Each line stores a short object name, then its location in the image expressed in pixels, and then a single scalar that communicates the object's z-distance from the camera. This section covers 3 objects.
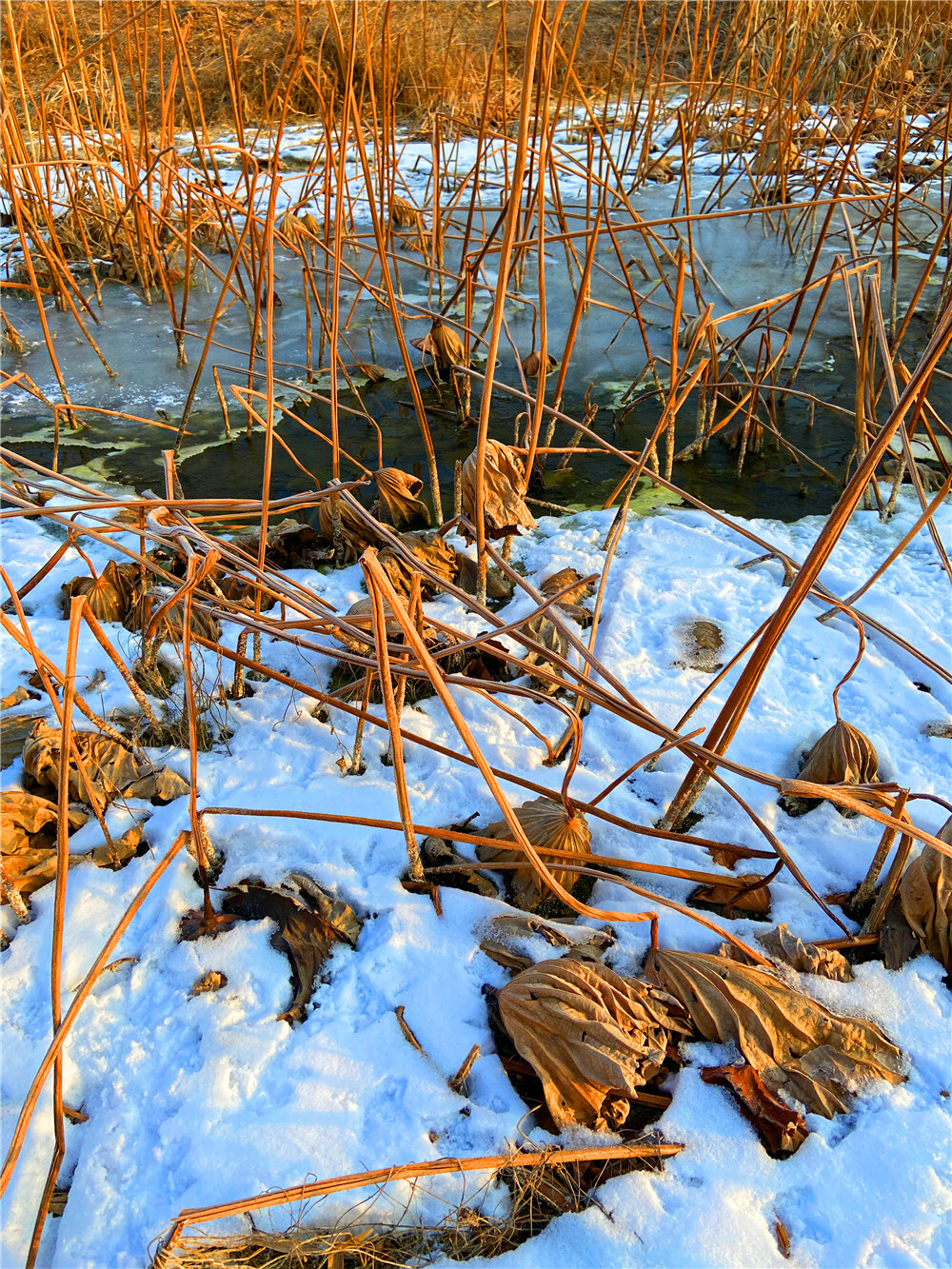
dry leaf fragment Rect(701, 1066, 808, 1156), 0.86
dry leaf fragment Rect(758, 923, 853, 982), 1.00
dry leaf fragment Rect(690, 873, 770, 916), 1.09
